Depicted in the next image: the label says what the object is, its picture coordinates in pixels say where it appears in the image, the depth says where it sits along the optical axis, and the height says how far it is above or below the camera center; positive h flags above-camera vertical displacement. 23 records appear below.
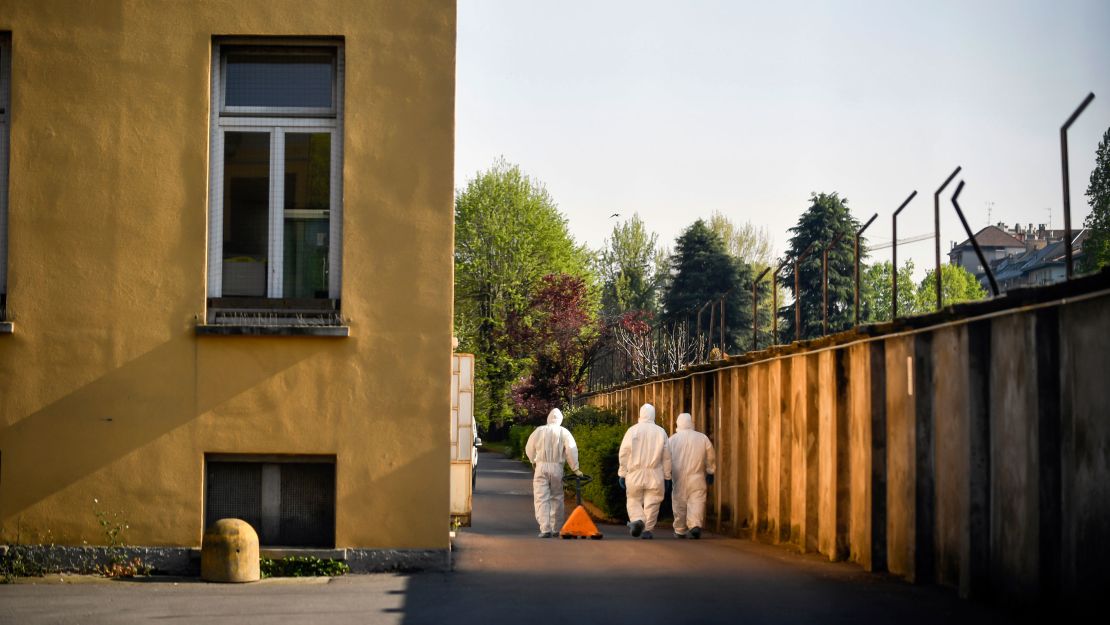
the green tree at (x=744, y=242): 88.12 +11.68
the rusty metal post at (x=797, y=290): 16.89 +1.65
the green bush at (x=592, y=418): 38.56 +0.20
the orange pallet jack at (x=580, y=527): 19.17 -1.43
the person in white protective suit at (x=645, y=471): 20.20 -0.69
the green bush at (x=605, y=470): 25.75 -0.86
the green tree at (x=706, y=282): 78.06 +8.33
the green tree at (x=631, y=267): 93.12 +10.75
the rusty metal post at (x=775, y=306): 17.84 +1.60
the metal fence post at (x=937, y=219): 12.41 +1.85
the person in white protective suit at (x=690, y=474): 20.02 -0.72
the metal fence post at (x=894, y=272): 13.18 +1.50
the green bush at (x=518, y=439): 55.41 -0.59
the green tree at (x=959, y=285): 104.26 +10.66
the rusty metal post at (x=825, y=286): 15.83 +1.64
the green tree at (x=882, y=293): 71.91 +8.18
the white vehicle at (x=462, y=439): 21.02 -0.21
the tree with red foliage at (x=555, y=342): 57.81 +3.65
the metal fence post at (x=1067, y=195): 9.48 +1.62
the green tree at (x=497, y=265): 66.56 +7.86
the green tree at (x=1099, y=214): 60.50 +9.73
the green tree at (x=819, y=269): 63.94 +7.38
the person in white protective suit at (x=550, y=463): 20.59 -0.57
